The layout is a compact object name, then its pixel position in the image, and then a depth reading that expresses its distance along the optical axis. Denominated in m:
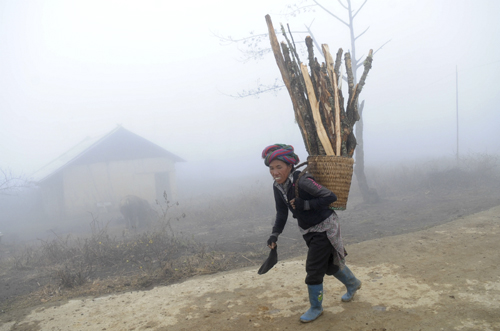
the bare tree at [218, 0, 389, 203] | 10.69
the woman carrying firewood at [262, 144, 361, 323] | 2.48
